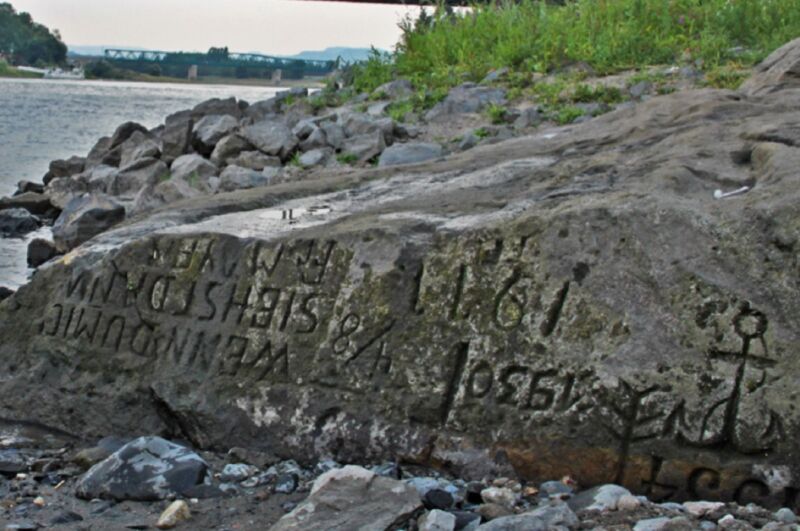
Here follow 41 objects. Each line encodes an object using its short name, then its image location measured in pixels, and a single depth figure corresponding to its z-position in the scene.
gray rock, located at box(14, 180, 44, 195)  14.13
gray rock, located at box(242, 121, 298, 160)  11.06
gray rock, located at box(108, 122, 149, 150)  14.89
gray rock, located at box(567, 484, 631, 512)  3.62
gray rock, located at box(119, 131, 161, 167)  13.21
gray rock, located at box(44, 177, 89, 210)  12.86
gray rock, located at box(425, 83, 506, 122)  10.59
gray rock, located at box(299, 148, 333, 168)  10.35
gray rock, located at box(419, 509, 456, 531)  3.44
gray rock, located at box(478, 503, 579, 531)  3.32
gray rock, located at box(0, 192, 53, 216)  12.90
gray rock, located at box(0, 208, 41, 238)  11.59
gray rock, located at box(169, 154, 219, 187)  11.24
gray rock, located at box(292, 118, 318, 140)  11.23
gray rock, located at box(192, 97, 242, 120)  14.05
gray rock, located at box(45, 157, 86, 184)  14.70
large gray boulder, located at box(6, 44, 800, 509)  3.77
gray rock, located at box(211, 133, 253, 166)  11.68
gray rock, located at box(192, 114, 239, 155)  12.51
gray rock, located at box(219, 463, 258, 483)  4.18
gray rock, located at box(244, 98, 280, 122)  13.52
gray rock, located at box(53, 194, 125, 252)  10.00
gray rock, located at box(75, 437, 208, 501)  4.01
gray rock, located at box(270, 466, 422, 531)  3.46
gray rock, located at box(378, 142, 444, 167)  9.27
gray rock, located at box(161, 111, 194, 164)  12.85
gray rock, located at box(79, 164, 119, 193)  12.77
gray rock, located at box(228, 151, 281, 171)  10.89
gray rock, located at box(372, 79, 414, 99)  11.78
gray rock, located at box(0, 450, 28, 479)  4.31
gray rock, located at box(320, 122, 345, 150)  10.68
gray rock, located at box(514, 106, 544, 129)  9.71
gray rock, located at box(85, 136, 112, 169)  14.79
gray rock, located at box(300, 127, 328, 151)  10.87
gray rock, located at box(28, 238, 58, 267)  9.85
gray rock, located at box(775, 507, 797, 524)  3.47
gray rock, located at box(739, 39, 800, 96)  6.47
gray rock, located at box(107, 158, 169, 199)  12.19
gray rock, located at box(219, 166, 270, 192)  10.26
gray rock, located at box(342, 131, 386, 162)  9.95
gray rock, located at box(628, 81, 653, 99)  9.80
